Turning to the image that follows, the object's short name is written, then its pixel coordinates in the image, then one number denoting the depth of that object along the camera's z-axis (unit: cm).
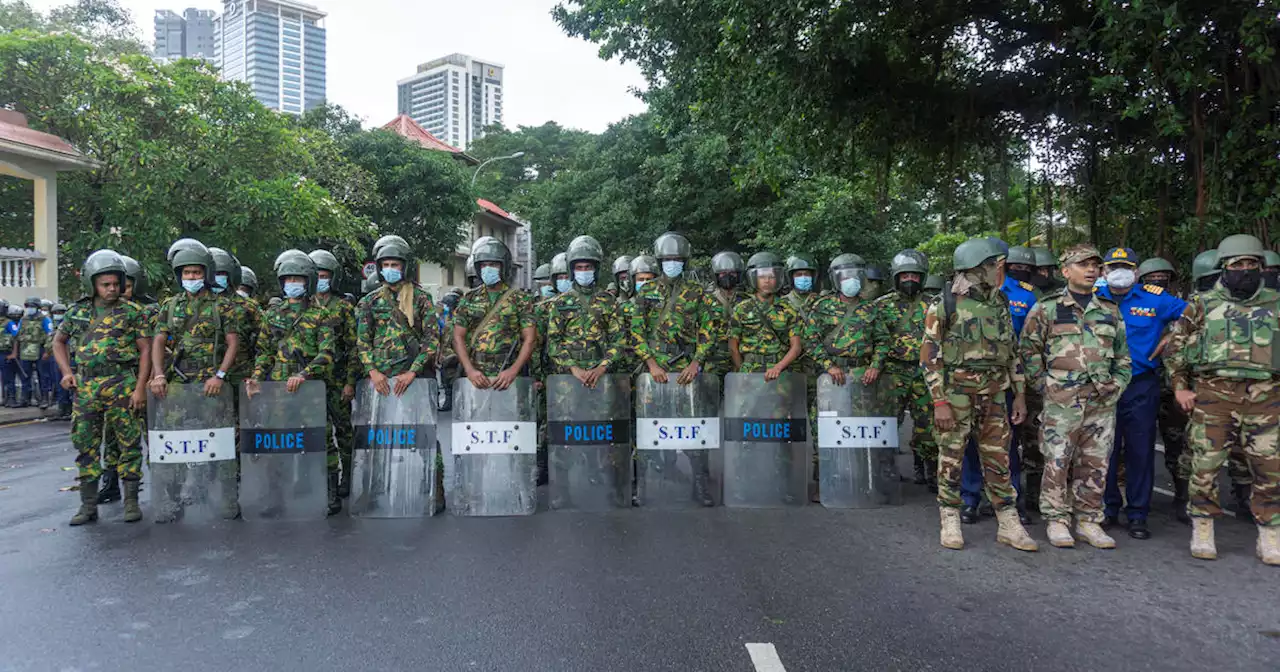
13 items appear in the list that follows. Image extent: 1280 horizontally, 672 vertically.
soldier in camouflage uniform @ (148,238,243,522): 634
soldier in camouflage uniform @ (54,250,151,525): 599
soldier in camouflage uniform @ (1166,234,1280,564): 511
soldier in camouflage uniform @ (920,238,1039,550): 535
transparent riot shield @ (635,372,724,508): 638
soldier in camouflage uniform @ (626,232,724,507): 665
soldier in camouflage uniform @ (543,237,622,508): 665
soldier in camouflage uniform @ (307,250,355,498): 654
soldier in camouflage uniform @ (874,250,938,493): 722
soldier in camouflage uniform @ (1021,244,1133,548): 532
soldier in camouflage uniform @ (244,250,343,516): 637
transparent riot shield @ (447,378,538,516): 612
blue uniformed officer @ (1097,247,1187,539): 564
